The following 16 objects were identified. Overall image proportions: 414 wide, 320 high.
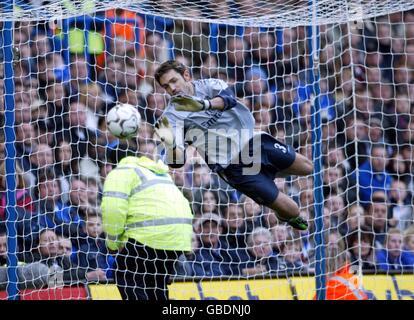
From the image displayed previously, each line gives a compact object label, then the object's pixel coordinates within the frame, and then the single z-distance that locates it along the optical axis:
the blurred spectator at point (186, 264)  17.03
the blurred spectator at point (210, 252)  16.94
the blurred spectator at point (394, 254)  17.67
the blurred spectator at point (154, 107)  18.05
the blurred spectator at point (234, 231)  17.36
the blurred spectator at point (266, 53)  18.47
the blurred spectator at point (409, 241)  17.82
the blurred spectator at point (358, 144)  18.52
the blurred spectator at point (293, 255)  17.09
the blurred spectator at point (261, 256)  17.02
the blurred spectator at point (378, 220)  17.95
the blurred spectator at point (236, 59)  18.33
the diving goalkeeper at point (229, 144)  15.59
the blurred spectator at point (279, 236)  17.59
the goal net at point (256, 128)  16.30
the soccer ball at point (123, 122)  15.10
